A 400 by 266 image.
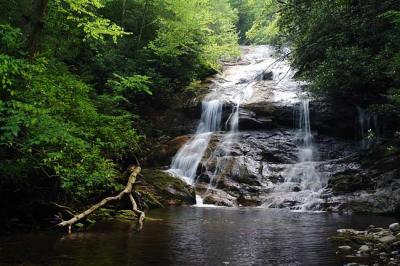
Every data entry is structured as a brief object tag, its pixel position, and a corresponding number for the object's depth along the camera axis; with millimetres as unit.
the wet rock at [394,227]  7510
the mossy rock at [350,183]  13219
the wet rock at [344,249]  6309
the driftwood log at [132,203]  7895
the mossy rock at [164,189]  13414
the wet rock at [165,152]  18375
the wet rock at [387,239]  6466
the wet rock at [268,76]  24422
